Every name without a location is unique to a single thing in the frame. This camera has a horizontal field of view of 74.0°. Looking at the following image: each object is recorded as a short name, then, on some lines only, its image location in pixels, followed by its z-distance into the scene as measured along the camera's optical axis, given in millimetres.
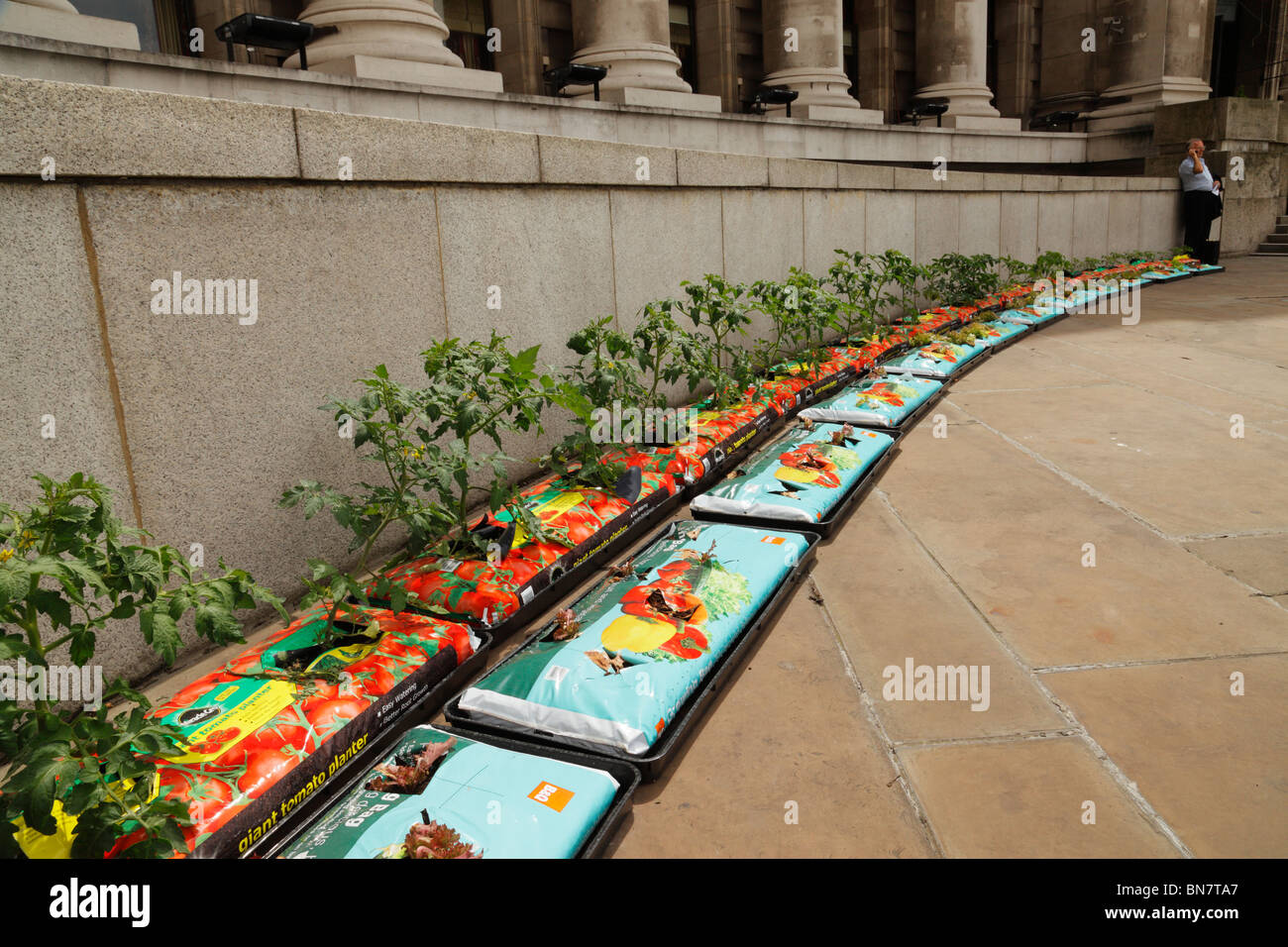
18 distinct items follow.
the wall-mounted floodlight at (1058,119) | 21922
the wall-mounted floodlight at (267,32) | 8266
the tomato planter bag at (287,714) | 2188
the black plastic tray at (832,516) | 4324
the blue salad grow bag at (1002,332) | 9305
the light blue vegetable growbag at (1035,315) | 10531
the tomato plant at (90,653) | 1768
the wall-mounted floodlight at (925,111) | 18859
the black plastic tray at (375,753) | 2238
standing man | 16859
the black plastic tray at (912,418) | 6043
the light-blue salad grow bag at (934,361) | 7734
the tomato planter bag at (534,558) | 3379
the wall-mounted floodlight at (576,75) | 11602
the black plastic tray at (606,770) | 2193
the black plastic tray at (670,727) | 2533
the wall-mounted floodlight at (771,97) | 14859
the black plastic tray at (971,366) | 8150
